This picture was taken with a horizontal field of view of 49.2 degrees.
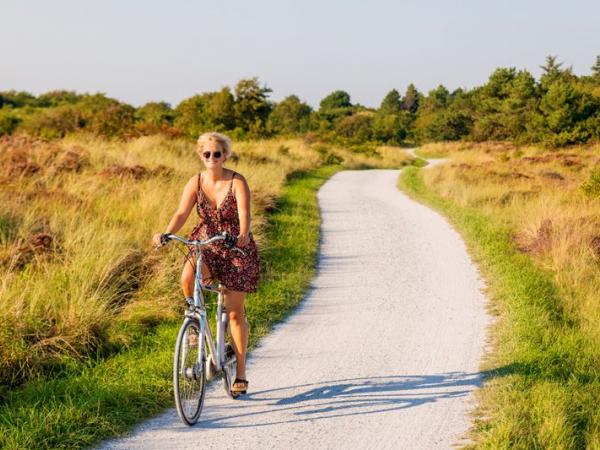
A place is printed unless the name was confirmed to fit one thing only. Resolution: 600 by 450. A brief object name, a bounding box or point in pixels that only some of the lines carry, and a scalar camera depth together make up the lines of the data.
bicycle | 4.52
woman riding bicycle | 4.84
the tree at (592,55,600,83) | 73.55
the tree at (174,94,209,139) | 41.56
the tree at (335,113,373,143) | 73.88
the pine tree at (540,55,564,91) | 56.27
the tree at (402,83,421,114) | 133.25
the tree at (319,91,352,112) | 127.36
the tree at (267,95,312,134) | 81.57
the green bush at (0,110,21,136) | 32.75
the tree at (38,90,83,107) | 58.79
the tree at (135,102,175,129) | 55.51
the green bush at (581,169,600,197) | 15.15
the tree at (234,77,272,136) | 40.69
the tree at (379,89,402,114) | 111.01
